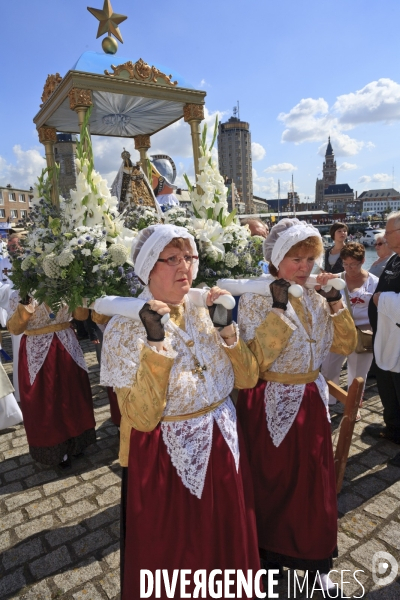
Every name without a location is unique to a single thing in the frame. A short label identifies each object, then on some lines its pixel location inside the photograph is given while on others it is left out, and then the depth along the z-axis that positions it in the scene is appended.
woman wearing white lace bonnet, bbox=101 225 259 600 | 1.97
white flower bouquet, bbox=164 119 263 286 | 3.17
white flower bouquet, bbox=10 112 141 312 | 2.93
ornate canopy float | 4.05
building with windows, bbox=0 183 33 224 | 58.76
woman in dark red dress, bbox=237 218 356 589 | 2.45
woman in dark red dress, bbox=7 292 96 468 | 4.01
